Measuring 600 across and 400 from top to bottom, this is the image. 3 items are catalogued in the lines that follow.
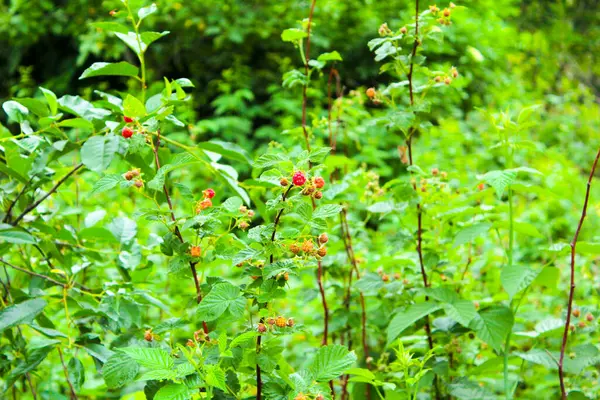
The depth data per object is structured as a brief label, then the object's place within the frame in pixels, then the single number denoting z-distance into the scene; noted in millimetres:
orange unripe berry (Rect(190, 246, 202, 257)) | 1553
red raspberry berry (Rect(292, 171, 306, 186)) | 1443
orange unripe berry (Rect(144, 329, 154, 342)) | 1551
